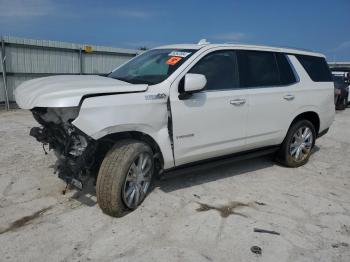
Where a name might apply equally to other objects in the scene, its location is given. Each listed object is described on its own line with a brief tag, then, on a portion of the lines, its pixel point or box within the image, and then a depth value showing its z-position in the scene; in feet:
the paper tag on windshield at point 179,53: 14.79
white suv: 12.05
